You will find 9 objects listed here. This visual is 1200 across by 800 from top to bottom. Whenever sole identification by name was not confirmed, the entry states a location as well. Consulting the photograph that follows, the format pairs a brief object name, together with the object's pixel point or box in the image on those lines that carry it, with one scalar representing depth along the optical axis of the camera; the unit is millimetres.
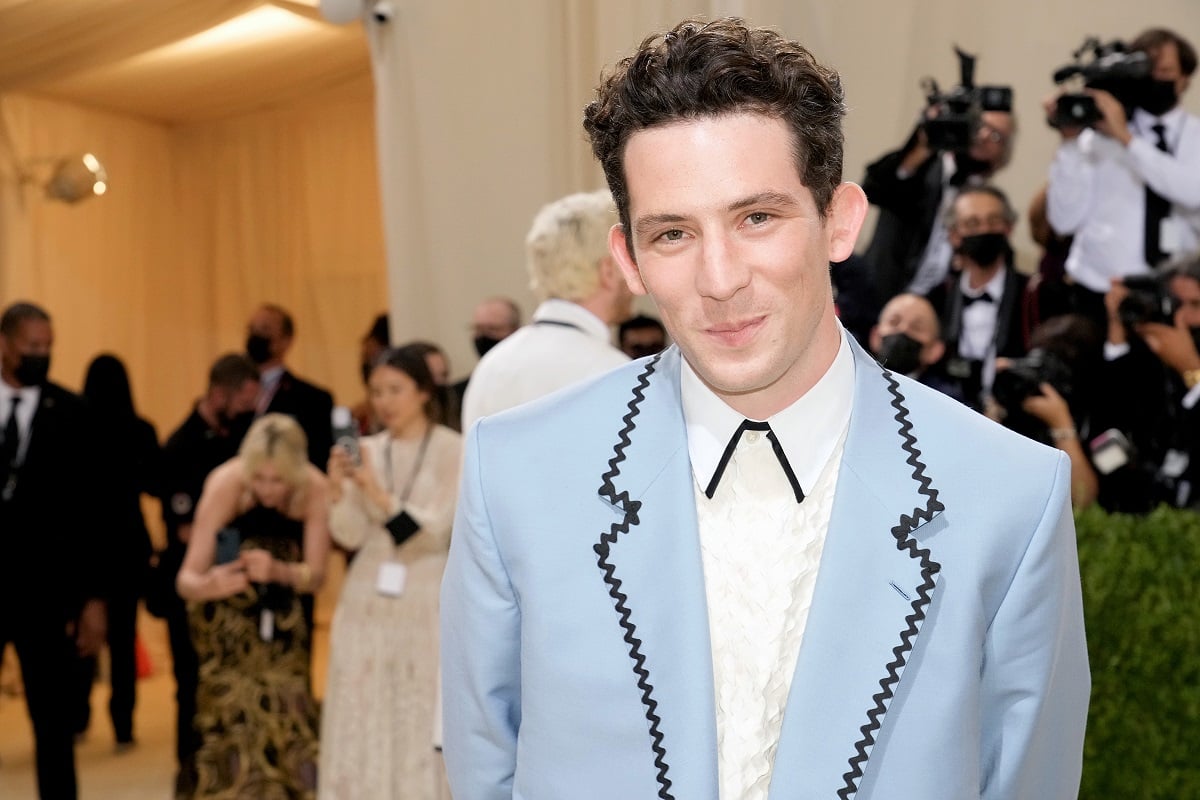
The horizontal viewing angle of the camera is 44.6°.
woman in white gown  4359
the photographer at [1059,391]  3635
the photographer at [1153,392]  3592
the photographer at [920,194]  4203
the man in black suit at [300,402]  5949
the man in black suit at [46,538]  4840
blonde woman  4539
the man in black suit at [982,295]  4055
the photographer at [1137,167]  3922
